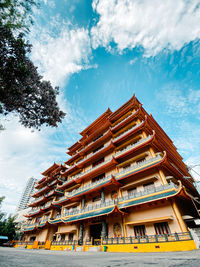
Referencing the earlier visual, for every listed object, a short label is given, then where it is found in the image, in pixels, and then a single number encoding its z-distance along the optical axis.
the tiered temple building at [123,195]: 10.02
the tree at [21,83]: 7.91
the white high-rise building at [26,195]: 115.29
